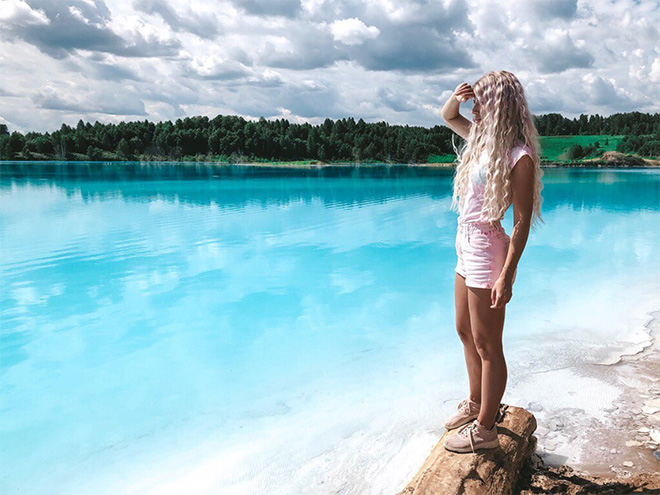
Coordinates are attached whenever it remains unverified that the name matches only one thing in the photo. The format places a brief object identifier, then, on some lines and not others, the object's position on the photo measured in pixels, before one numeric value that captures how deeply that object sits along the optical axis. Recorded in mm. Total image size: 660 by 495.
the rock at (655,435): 3858
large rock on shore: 2910
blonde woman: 2740
